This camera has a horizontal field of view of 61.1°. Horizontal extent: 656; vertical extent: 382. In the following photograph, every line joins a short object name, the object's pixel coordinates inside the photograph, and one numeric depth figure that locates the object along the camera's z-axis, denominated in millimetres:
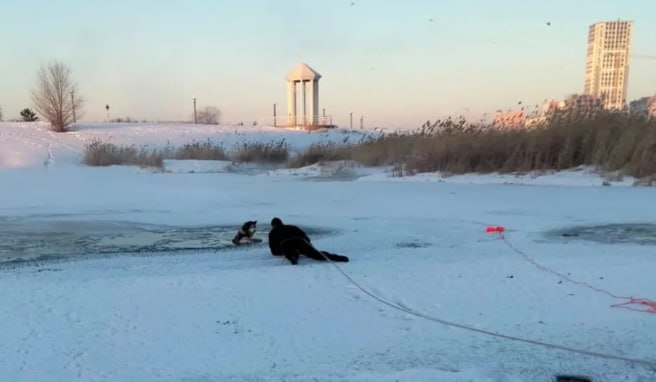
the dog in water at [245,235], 6889
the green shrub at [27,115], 68675
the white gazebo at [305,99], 50656
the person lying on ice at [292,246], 5680
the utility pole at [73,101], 44656
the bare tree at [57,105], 41844
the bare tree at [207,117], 83362
